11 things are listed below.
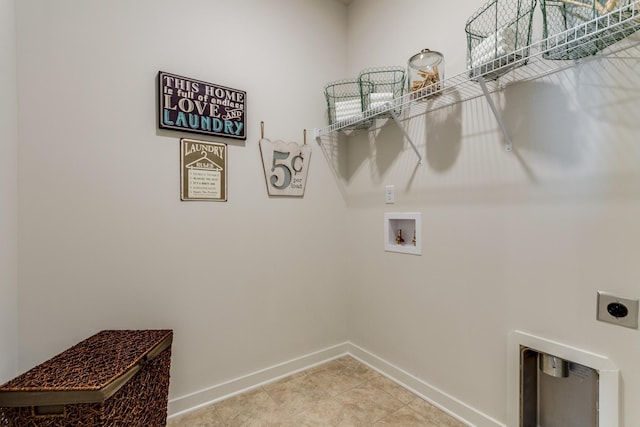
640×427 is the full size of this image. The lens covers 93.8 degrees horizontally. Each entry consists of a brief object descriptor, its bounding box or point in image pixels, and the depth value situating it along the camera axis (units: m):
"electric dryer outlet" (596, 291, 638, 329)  1.05
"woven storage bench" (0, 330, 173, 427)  0.97
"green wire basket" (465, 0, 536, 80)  1.19
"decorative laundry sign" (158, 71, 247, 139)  1.57
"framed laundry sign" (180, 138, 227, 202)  1.64
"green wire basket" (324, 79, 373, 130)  1.89
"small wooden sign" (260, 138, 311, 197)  1.93
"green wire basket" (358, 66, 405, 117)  1.71
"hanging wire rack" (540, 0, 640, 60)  0.92
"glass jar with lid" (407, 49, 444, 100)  1.54
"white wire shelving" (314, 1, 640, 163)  0.95
